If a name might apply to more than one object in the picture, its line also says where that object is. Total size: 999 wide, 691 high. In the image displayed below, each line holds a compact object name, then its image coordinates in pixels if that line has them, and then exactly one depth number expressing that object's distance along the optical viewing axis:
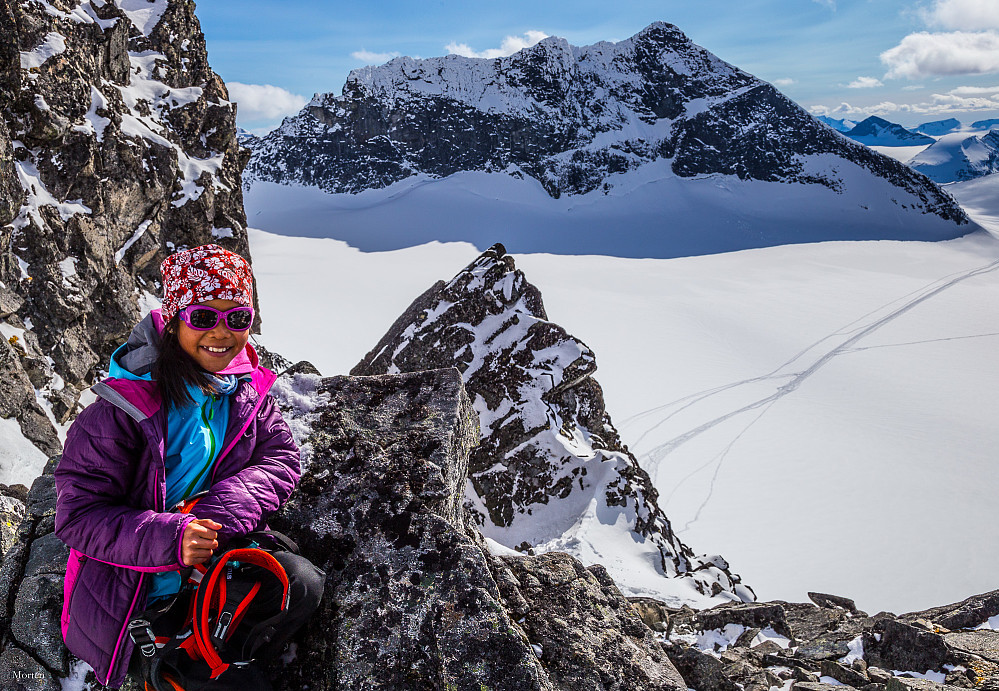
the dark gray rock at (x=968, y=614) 6.11
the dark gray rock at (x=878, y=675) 4.34
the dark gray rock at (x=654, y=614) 4.84
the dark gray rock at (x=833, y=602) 7.48
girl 2.13
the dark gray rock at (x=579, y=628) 2.70
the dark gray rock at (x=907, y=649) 4.75
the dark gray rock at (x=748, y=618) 5.28
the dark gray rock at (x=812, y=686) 3.95
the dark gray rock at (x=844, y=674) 4.30
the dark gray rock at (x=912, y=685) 3.67
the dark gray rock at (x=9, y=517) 3.62
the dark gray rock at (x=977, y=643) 4.90
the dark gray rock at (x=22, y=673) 2.35
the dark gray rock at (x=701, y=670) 3.71
